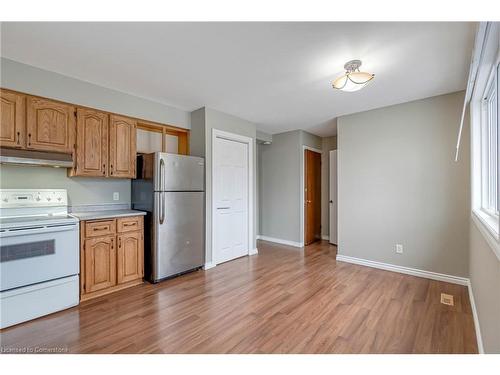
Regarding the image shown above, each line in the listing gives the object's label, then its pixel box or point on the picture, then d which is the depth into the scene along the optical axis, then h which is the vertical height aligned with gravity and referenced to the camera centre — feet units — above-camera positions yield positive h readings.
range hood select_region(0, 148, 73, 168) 6.99 +0.94
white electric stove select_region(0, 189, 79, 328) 6.41 -2.08
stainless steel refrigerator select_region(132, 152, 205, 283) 9.53 -0.95
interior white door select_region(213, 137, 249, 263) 12.07 -0.60
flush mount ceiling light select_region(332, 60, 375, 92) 7.04 +3.38
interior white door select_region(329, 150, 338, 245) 15.65 -0.62
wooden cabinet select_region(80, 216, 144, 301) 8.00 -2.51
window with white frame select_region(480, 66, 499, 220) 6.39 +1.24
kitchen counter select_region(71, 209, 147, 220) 8.18 -0.99
